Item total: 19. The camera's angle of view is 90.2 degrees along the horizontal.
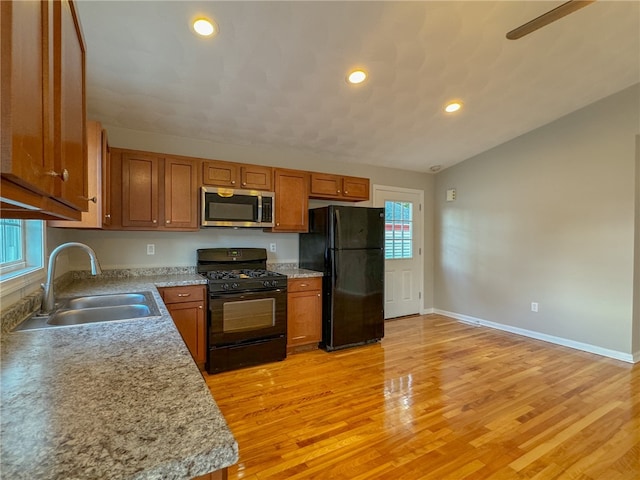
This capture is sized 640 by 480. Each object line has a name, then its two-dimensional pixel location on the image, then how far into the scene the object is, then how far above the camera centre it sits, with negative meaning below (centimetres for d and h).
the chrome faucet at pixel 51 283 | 166 -23
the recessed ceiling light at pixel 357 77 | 261 +136
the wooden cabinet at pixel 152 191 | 286 +45
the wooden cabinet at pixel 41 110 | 52 +27
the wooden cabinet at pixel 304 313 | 343 -82
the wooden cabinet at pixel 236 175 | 323 +67
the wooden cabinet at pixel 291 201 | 358 +44
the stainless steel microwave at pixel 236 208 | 317 +33
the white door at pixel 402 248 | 484 -14
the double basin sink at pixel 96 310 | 159 -41
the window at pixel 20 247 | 167 -5
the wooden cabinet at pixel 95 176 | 205 +42
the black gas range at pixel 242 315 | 296 -73
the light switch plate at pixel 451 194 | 500 +70
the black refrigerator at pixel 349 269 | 355 -34
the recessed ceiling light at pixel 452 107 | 328 +139
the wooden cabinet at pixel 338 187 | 385 +65
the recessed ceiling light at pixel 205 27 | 199 +135
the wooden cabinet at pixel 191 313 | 283 -67
